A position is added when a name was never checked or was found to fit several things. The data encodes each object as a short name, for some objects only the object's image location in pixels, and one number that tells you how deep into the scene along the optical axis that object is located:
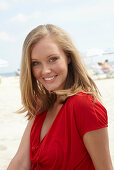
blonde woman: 1.64
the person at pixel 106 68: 16.55
